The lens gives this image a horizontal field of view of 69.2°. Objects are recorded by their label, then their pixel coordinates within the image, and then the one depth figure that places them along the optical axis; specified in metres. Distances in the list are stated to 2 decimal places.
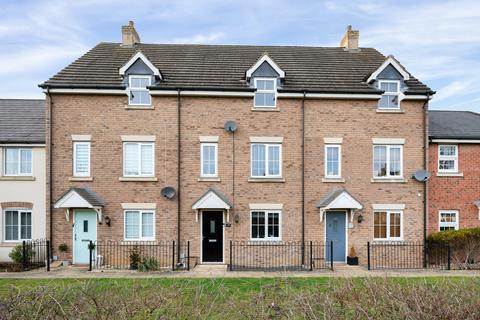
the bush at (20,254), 15.67
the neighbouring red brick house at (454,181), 17.72
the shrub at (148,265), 14.34
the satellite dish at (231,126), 16.31
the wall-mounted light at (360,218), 16.50
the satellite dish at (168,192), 16.08
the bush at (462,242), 16.28
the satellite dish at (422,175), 16.61
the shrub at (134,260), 14.96
